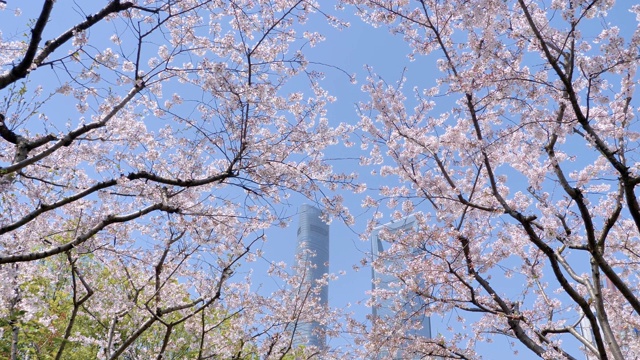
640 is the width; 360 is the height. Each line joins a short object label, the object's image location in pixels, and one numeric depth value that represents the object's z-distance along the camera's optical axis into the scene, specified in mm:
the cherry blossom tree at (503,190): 5680
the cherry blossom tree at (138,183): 5306
